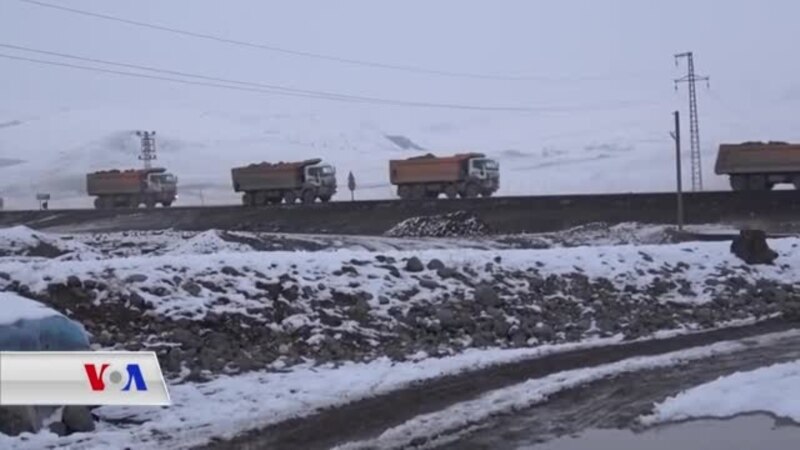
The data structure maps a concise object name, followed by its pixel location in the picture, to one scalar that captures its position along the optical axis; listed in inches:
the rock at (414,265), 750.5
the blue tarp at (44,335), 383.9
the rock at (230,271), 671.1
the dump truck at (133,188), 2942.9
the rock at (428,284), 724.7
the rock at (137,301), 606.2
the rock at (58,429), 397.8
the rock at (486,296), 718.5
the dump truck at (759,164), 2049.7
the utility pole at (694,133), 2971.5
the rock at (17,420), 376.2
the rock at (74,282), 615.1
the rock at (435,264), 760.3
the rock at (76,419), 403.2
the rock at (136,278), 632.3
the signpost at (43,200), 3236.7
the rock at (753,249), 922.1
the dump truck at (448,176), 2372.0
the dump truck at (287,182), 2517.2
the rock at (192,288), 631.2
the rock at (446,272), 753.0
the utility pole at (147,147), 4158.0
